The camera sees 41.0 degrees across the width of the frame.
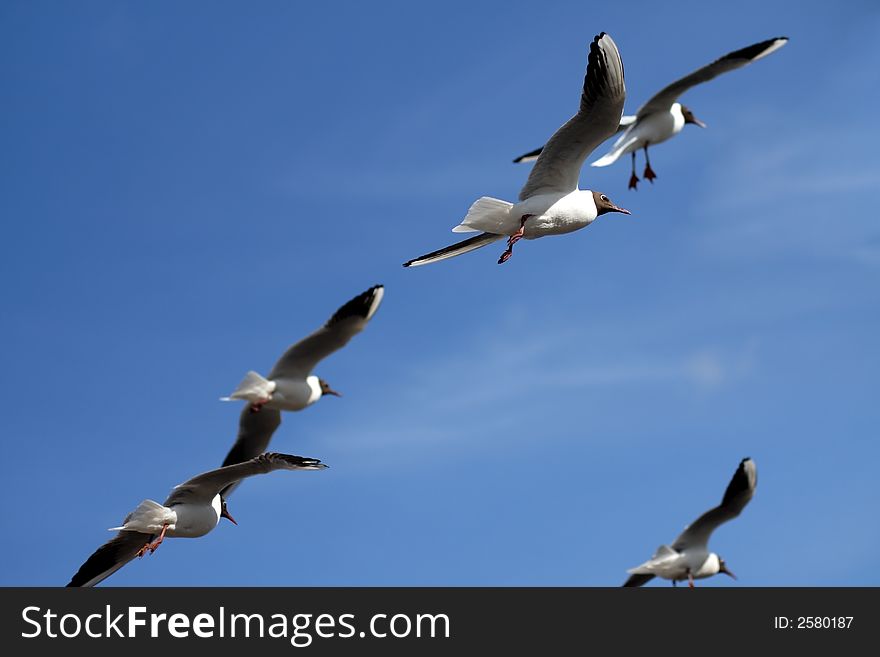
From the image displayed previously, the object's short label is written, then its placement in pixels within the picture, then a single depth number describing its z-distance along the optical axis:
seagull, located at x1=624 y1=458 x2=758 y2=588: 13.20
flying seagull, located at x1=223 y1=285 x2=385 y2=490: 13.24
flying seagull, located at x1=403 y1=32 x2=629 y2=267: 8.70
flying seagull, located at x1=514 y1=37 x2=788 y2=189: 14.00
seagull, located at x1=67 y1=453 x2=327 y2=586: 10.48
